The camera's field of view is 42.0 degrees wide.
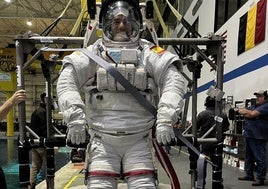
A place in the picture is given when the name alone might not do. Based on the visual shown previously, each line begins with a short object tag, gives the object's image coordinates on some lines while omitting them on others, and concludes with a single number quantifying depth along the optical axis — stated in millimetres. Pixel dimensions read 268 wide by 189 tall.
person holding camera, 5718
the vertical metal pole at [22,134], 3023
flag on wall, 7093
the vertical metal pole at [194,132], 3779
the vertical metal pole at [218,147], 3049
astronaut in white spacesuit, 2143
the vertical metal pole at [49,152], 3764
